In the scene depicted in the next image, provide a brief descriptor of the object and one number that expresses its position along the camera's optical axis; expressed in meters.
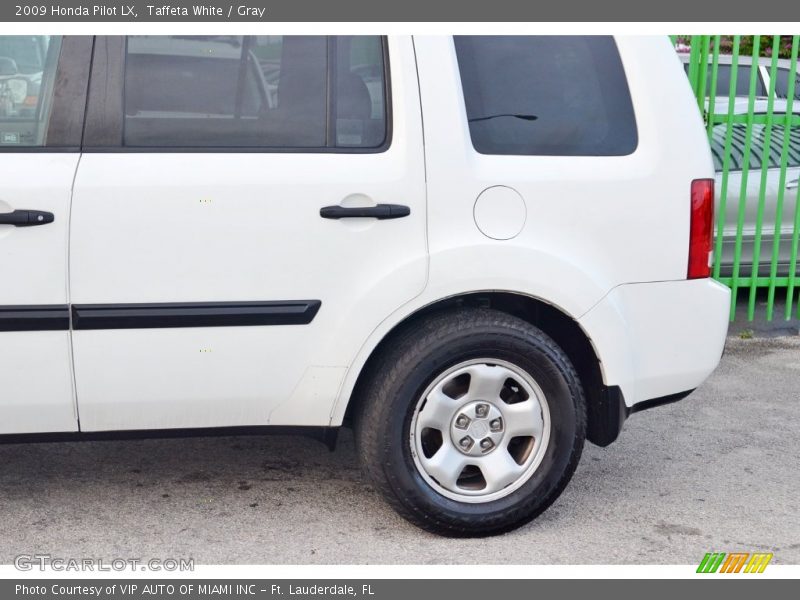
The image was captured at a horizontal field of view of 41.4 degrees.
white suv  3.12
